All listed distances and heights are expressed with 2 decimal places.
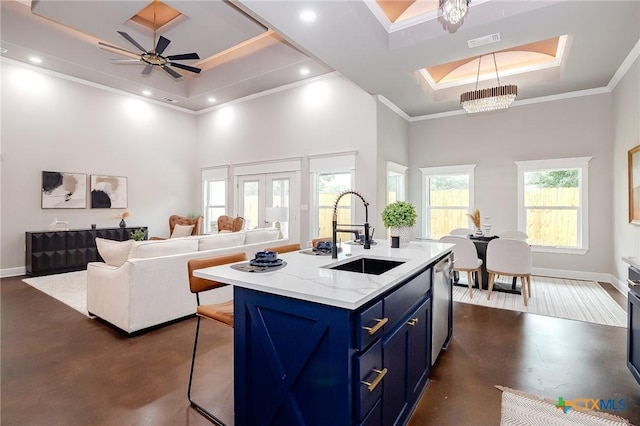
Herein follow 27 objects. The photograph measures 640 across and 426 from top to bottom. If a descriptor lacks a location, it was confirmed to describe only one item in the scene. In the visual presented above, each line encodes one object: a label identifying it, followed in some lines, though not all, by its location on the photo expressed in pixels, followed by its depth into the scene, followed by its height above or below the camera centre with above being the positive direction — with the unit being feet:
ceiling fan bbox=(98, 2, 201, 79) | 15.18 +8.13
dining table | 16.26 -2.49
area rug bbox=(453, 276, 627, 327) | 12.32 -4.06
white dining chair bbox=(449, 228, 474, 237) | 19.42 -1.19
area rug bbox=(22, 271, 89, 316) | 13.89 -3.96
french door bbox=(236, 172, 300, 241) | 22.15 +1.09
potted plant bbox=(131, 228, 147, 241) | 19.20 -1.47
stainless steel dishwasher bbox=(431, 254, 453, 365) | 7.86 -2.60
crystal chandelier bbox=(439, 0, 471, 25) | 6.59 +4.36
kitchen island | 4.27 -2.07
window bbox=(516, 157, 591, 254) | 18.40 +0.56
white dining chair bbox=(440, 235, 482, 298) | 15.01 -2.13
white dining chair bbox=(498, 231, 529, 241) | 17.68 -1.31
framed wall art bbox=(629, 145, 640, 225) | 13.51 +1.22
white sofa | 10.28 -2.49
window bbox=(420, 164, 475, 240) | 21.91 +1.06
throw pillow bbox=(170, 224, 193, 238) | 22.55 -1.37
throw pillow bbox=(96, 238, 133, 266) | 10.85 -1.42
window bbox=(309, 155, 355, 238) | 19.66 +1.63
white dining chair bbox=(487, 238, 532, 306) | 13.73 -2.12
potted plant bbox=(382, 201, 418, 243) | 9.29 -0.21
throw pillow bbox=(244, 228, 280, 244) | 14.77 -1.18
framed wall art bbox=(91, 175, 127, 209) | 22.18 +1.43
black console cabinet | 18.38 -2.41
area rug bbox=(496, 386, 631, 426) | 6.40 -4.31
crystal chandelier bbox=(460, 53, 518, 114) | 14.93 +5.65
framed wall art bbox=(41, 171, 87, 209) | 19.95 +1.40
